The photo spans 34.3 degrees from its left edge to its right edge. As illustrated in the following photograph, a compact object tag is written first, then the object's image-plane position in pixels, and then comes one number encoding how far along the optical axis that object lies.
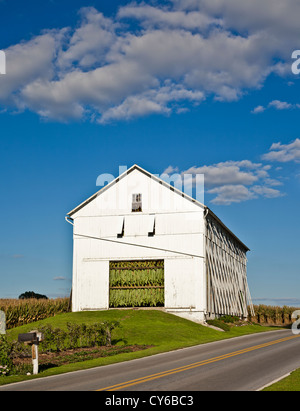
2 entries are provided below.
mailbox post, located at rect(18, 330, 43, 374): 18.06
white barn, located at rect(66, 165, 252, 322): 40.09
